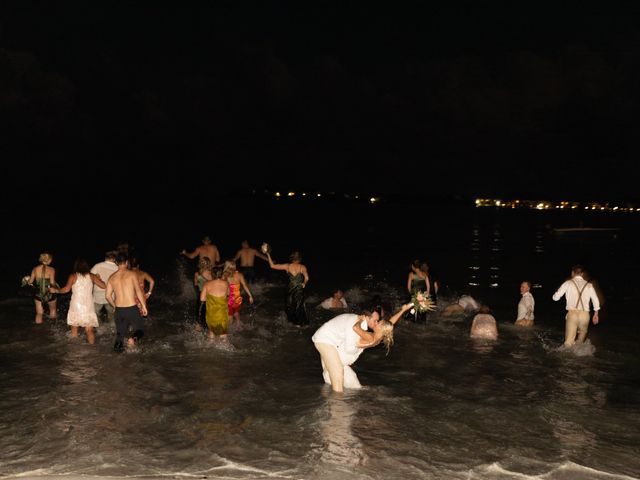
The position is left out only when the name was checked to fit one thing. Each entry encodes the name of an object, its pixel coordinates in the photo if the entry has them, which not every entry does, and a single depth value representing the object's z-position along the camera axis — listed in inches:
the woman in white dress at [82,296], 472.7
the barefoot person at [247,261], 695.7
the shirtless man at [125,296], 436.8
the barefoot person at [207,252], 644.3
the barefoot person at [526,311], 603.2
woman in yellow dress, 468.8
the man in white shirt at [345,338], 332.8
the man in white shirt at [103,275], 503.2
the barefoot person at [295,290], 557.6
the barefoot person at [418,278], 574.2
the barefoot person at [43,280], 522.9
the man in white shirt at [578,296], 467.2
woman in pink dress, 539.2
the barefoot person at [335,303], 695.7
